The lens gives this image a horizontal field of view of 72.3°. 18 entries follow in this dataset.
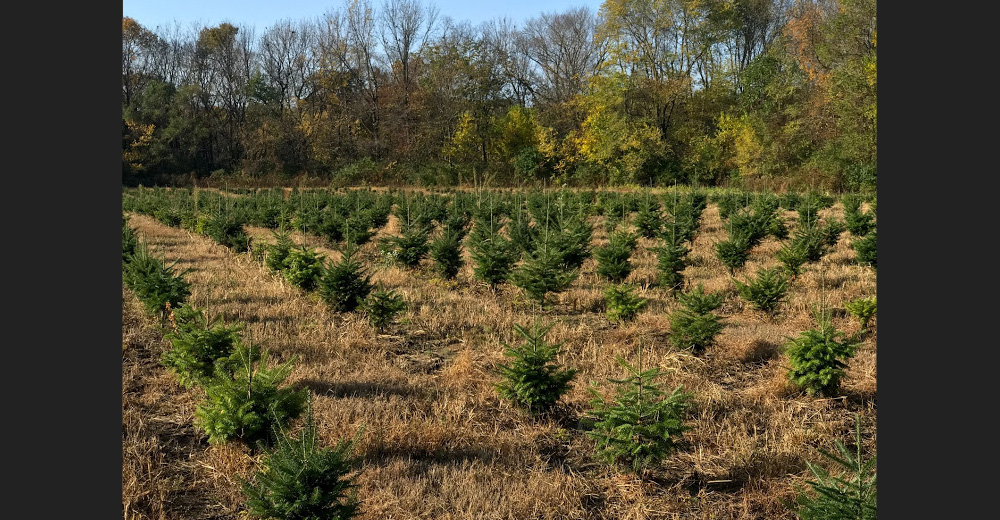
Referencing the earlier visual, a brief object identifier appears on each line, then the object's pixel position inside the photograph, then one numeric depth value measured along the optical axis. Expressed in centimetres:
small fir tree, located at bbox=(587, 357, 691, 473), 467
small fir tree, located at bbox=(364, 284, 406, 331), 838
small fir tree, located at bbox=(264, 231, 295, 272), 1121
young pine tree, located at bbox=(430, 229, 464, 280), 1184
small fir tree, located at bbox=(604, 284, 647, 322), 867
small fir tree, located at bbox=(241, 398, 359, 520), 368
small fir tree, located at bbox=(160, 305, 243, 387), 595
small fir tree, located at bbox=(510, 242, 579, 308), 946
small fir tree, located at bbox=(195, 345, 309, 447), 487
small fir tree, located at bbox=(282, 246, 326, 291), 1006
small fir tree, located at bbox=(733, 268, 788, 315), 911
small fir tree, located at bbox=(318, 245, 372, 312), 910
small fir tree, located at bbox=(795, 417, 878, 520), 340
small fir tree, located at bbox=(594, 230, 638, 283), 1130
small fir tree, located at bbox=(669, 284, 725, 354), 739
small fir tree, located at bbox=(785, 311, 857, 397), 610
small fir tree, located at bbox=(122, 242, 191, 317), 826
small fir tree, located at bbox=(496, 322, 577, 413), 572
